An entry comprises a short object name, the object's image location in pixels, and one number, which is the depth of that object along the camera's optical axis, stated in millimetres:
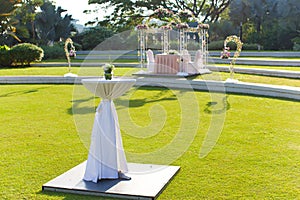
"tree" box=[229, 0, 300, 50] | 27875
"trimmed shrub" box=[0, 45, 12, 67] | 20094
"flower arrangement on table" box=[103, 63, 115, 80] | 4373
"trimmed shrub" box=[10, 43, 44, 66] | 19906
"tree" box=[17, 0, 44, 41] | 27814
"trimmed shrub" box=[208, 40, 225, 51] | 27219
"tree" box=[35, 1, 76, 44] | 30234
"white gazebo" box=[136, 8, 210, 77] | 15289
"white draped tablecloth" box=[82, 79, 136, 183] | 4316
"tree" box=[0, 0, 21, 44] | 21906
